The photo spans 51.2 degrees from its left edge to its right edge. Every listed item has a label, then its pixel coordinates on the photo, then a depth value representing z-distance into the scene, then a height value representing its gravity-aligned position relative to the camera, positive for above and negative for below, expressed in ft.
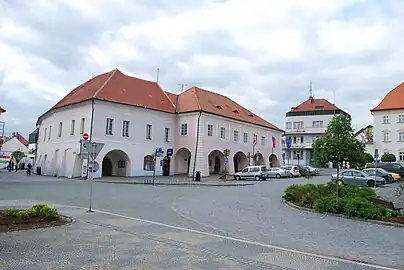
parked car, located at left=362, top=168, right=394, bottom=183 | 128.57 +3.50
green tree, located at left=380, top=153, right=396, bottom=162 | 223.90 +14.47
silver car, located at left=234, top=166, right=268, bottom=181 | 158.30 +3.01
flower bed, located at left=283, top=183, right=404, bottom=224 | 50.21 -2.34
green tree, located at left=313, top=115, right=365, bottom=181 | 77.61 +7.29
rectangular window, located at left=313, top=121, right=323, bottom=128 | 295.64 +41.35
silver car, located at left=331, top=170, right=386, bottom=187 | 120.27 +1.77
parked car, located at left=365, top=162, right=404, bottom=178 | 162.69 +7.16
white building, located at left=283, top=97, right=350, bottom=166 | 296.30 +41.01
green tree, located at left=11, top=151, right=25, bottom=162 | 307.74 +14.09
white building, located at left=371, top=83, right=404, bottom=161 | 246.06 +36.30
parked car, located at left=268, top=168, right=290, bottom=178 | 169.29 +3.64
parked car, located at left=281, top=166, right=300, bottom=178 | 172.20 +4.96
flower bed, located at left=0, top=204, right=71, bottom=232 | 37.19 -4.13
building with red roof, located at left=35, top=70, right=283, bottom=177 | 155.12 +19.96
